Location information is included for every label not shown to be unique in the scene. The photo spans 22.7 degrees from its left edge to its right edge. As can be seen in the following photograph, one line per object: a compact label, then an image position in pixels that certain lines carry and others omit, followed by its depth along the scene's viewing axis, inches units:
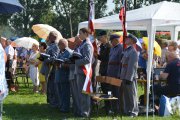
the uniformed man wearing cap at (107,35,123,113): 393.4
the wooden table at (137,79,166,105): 417.4
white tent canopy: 374.9
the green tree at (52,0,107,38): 2743.8
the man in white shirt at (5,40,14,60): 608.8
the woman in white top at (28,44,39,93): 573.0
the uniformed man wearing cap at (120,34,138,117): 373.1
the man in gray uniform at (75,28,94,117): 368.8
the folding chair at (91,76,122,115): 362.3
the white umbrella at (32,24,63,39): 588.4
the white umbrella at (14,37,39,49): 972.4
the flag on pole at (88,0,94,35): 403.2
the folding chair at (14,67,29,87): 649.6
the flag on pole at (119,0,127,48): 386.3
